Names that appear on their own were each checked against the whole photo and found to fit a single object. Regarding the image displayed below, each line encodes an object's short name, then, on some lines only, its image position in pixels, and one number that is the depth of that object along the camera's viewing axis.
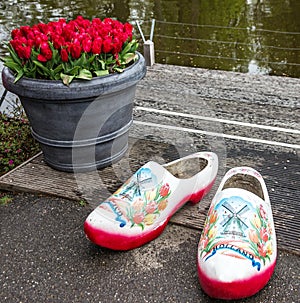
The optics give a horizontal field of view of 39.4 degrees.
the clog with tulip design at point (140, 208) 1.61
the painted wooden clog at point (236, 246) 1.37
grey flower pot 1.93
